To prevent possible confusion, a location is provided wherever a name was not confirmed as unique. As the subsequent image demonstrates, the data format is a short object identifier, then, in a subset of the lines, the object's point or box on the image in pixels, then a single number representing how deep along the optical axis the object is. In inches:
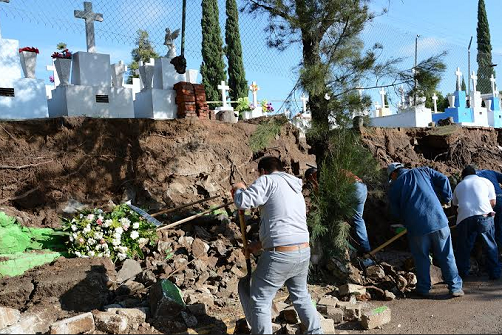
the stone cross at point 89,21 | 330.3
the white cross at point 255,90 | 684.7
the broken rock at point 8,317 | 175.2
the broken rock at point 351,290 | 233.1
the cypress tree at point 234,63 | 899.4
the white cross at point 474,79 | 924.6
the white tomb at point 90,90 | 319.3
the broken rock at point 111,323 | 171.3
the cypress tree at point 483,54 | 1044.5
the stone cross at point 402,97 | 285.6
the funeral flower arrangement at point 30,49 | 321.3
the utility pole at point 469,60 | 951.6
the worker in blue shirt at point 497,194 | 309.9
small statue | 366.6
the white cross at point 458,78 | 878.5
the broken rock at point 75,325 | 159.3
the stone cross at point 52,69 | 441.7
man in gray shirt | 159.2
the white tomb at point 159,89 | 349.1
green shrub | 257.9
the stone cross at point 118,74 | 379.6
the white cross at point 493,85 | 999.1
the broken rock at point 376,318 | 190.4
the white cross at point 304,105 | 270.3
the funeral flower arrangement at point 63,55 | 330.3
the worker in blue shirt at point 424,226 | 241.6
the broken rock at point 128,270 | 227.1
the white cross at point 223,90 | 508.8
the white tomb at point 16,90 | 298.4
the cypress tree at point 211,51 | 870.4
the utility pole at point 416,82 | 276.4
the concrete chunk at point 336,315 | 198.8
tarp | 217.0
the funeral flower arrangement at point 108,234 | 234.2
